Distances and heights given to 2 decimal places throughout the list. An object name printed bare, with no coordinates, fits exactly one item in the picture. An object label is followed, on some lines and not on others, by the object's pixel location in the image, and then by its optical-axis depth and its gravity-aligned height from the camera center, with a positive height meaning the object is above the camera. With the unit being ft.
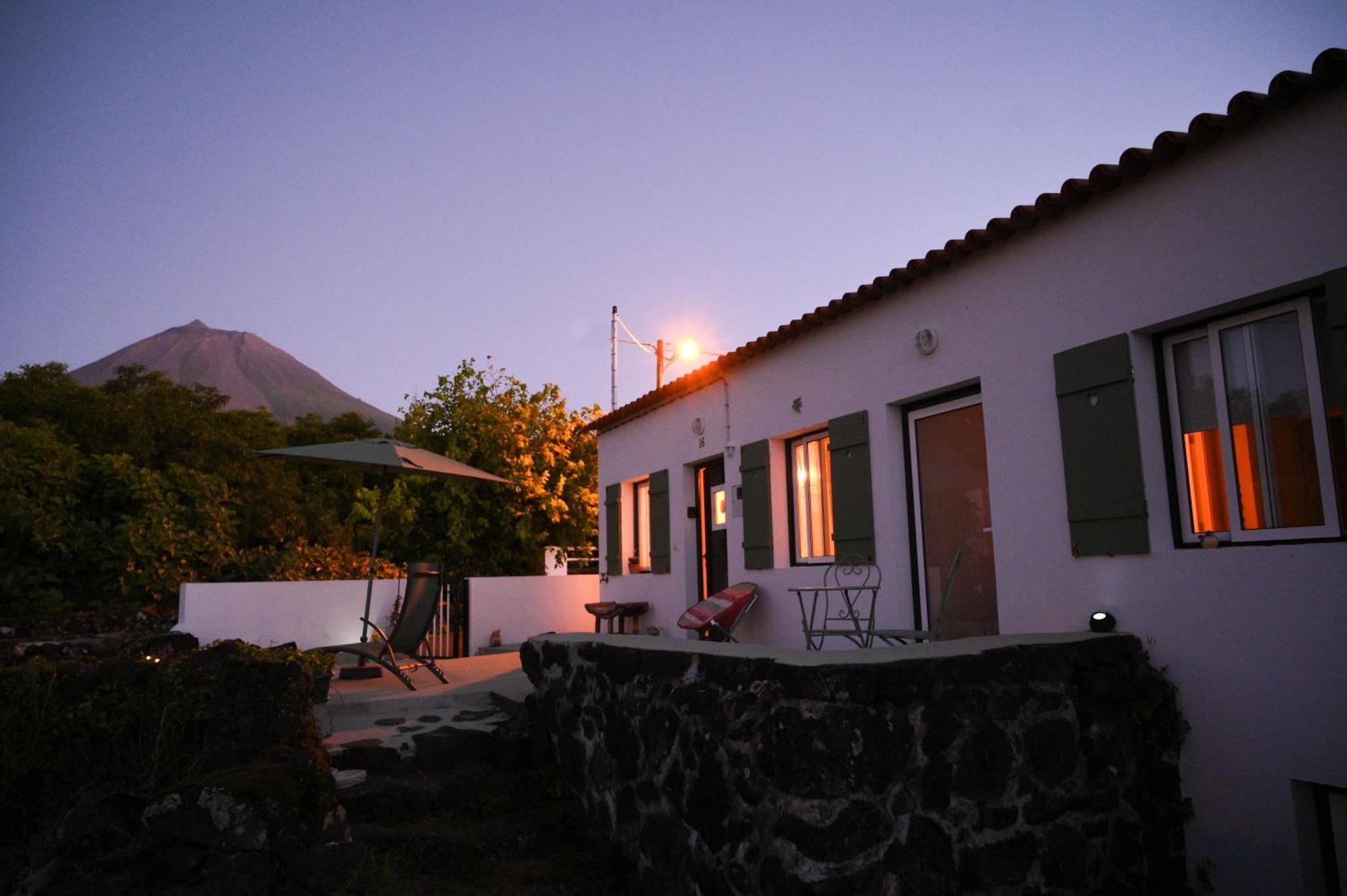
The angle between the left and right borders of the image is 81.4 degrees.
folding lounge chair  20.43 -1.46
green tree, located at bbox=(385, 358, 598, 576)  46.24 +5.22
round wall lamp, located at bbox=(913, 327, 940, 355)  16.30 +4.56
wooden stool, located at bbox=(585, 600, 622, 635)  27.89 -1.54
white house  10.10 +2.03
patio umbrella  22.86 +3.35
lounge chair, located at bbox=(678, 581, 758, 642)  20.47 -1.24
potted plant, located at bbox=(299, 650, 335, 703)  16.76 -2.22
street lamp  56.95 +15.74
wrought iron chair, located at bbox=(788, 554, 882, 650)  17.60 -0.86
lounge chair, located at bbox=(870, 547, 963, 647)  13.83 -1.33
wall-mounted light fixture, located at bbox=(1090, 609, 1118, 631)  12.13 -1.00
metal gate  34.01 -2.46
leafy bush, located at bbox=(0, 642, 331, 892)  10.93 -2.35
